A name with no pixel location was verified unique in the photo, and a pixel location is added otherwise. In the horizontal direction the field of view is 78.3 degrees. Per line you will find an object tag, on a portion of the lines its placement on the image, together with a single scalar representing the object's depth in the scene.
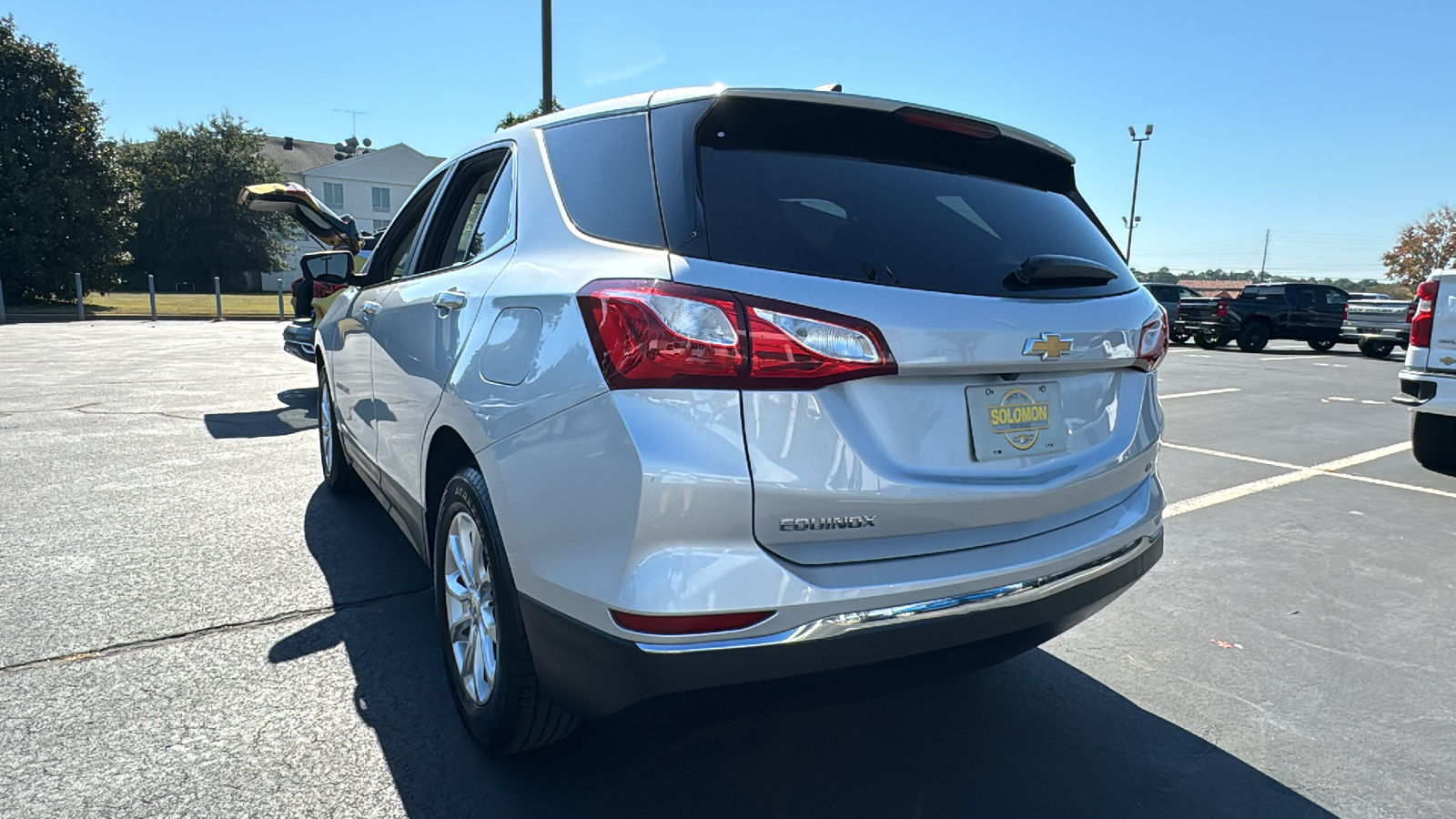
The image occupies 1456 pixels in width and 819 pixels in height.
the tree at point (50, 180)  25.78
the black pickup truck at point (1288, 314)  22.91
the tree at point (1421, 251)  64.50
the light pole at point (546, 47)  14.54
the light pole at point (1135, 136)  49.62
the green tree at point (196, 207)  47.62
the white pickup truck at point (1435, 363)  5.96
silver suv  1.75
